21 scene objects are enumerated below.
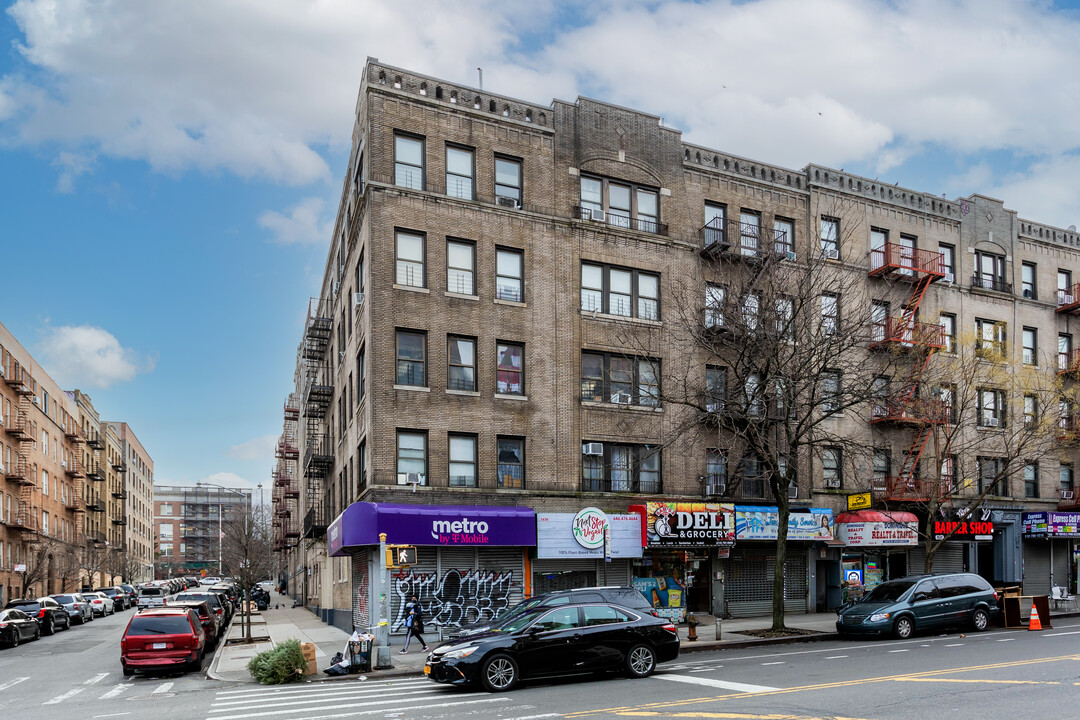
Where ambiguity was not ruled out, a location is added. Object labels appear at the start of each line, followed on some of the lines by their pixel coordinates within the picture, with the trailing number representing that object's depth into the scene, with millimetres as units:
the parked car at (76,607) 44991
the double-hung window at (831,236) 34812
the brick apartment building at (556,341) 27328
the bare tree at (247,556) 31359
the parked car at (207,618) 28127
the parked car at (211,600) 34100
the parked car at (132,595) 65988
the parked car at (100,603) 51781
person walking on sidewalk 23500
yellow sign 32062
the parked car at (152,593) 57888
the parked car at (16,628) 31266
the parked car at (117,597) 59031
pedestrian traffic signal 21938
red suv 21094
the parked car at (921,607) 23766
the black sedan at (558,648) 16312
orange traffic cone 24725
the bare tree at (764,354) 26469
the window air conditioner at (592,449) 29844
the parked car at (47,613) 37844
